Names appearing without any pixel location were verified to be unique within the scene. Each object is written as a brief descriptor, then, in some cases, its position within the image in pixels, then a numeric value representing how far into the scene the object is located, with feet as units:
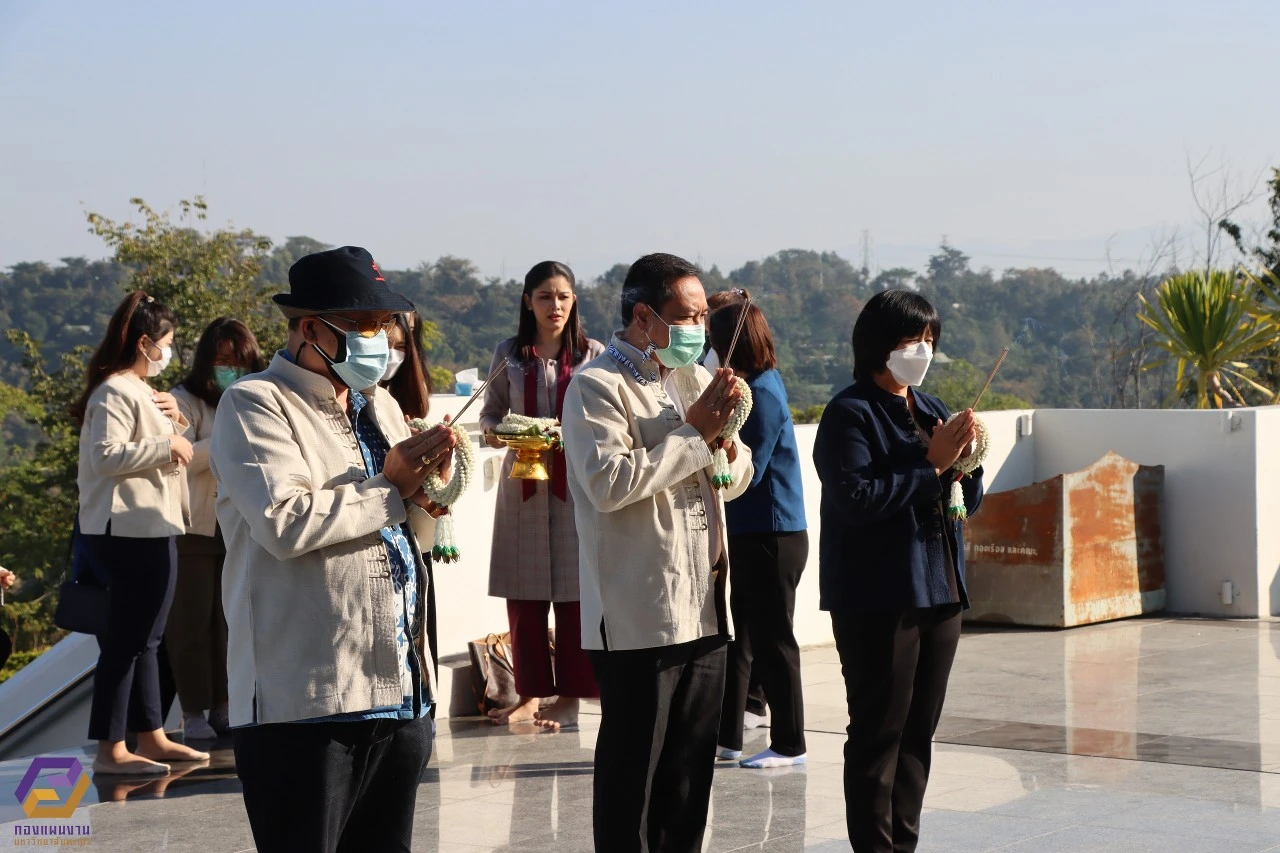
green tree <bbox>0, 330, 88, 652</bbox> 84.02
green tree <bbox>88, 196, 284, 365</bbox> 84.53
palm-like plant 42.37
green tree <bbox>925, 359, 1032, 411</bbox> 99.04
